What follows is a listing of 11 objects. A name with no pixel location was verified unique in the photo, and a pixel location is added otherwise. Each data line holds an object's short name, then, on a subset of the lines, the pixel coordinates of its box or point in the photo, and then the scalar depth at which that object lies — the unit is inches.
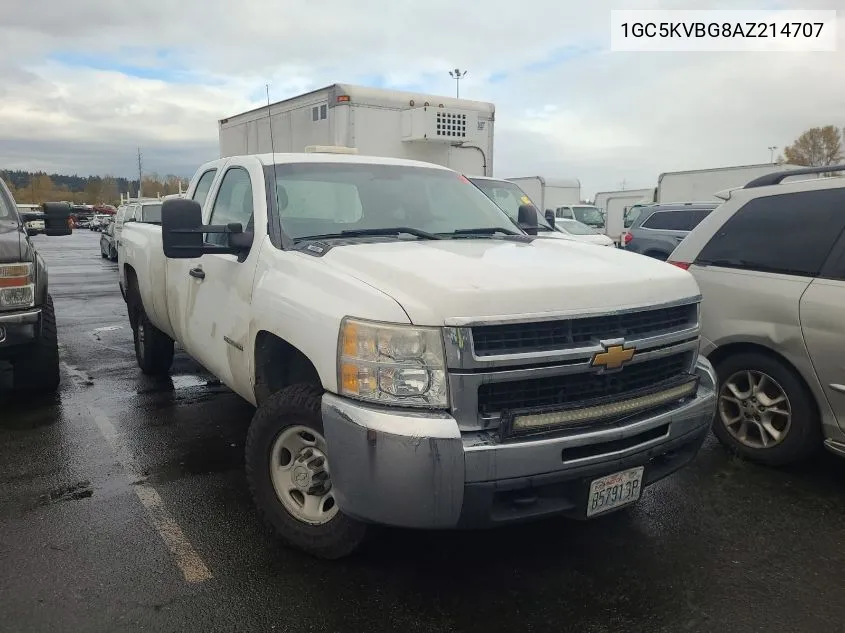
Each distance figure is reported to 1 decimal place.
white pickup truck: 99.8
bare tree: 2194.9
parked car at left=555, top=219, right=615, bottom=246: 464.2
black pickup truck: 195.0
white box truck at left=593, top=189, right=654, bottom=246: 1183.1
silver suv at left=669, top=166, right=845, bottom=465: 153.6
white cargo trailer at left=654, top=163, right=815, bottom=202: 855.7
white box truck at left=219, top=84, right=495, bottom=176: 387.2
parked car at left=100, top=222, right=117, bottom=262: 854.1
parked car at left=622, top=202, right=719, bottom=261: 554.6
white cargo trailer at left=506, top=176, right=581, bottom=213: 1270.9
